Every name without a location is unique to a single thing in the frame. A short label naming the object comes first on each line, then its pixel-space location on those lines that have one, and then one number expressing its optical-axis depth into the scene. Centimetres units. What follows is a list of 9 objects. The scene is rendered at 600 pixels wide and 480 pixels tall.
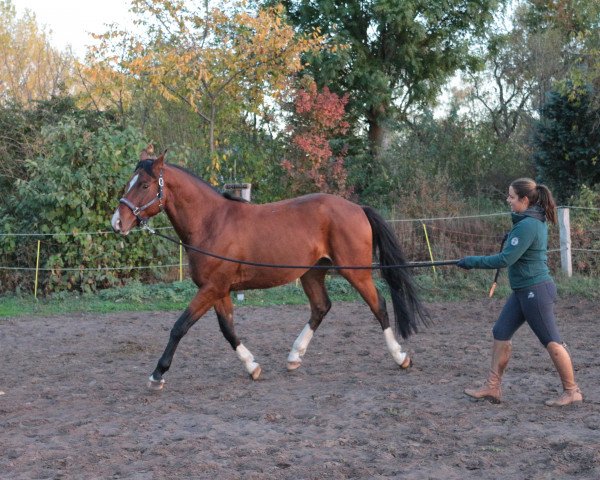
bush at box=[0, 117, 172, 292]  1255
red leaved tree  1650
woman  536
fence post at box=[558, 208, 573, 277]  1253
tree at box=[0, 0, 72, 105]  2367
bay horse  662
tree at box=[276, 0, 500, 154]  1930
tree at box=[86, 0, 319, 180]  1506
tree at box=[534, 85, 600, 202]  1523
